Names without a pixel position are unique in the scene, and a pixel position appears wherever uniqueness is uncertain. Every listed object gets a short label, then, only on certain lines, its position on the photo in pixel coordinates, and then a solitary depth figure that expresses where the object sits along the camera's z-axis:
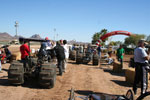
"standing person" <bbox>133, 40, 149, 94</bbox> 5.68
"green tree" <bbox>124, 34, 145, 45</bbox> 73.93
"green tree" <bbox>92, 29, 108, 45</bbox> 53.20
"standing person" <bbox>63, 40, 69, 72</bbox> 10.80
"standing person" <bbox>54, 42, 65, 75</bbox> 9.56
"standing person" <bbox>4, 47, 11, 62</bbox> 14.80
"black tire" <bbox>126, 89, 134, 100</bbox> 4.03
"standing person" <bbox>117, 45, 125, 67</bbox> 13.00
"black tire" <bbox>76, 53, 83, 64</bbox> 15.43
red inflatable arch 24.75
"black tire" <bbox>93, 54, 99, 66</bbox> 14.91
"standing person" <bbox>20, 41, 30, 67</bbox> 7.85
